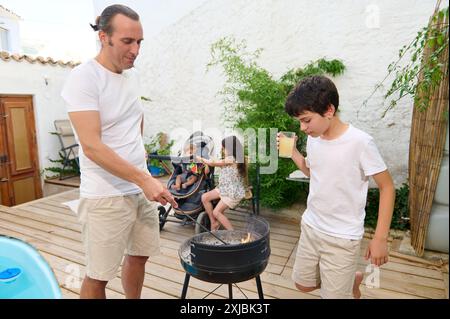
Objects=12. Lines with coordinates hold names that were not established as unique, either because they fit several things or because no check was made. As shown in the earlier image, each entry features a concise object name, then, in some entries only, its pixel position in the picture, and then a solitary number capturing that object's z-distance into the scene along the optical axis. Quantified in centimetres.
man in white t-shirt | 128
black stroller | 303
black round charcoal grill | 141
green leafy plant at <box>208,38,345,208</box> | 332
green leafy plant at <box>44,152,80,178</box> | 602
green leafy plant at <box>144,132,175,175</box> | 540
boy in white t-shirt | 127
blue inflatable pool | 229
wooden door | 536
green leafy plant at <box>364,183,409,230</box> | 306
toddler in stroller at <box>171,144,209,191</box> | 311
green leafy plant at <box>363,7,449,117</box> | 157
